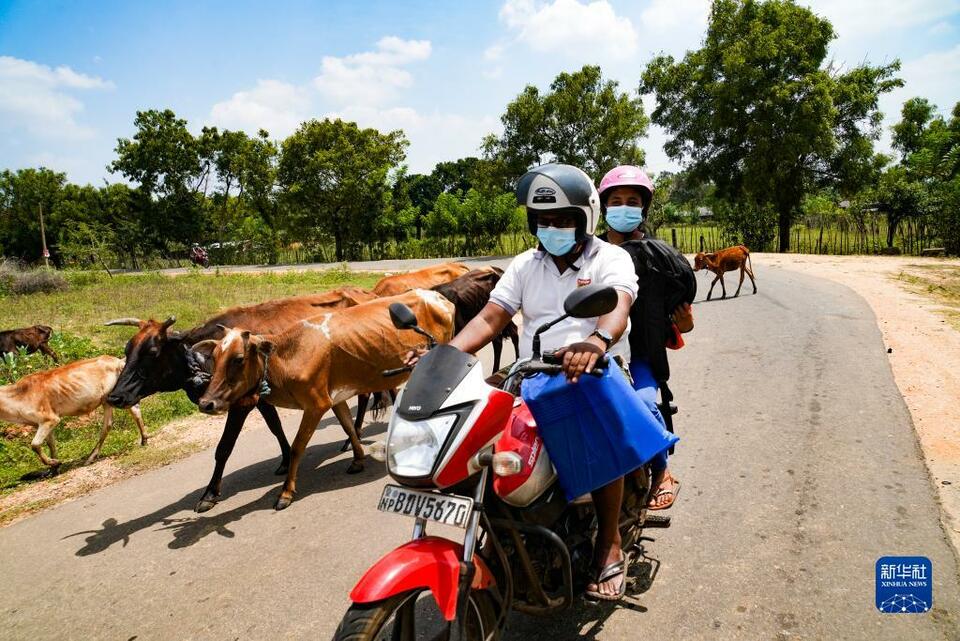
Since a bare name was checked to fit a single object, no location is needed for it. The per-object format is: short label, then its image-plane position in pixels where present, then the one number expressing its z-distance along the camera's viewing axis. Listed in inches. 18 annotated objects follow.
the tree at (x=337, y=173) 1487.5
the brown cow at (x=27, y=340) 398.9
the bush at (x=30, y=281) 754.2
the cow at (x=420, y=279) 334.6
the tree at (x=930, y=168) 914.1
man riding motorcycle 107.1
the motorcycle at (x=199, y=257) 1467.8
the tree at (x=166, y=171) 1626.5
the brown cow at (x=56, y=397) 232.2
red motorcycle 80.9
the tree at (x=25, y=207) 1996.8
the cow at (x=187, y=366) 193.2
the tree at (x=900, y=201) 973.8
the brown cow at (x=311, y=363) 179.9
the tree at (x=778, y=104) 1031.0
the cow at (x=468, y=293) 277.3
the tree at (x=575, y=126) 1223.5
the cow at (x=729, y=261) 578.2
